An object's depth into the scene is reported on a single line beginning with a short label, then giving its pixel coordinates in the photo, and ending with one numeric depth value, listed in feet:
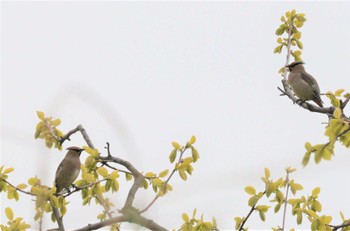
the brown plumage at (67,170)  61.46
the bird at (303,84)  67.10
